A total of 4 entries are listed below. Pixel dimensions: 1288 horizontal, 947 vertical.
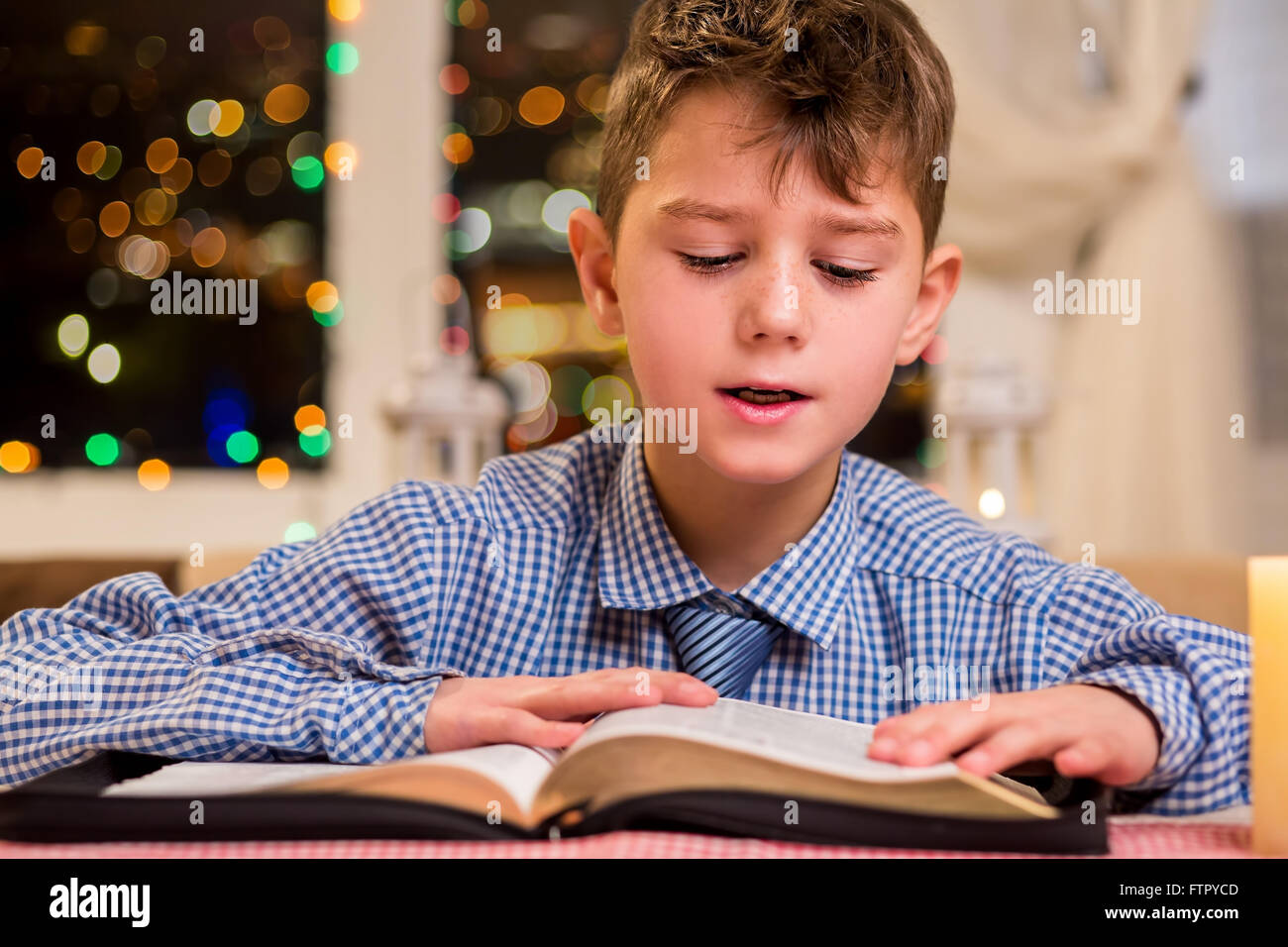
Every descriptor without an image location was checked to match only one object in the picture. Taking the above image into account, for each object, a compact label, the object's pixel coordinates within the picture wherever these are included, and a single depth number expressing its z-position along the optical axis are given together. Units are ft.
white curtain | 7.18
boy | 2.00
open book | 1.45
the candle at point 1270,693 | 1.50
